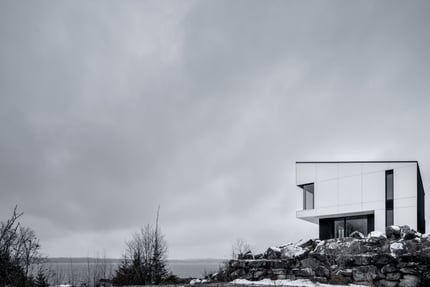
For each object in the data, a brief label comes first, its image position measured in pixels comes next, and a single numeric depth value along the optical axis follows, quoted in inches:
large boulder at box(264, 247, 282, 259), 785.6
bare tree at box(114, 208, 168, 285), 1007.4
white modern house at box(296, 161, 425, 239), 1031.8
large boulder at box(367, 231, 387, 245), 735.1
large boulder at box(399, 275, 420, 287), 624.4
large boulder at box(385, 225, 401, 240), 746.2
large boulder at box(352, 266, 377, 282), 657.0
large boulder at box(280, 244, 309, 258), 748.6
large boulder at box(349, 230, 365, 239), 825.5
